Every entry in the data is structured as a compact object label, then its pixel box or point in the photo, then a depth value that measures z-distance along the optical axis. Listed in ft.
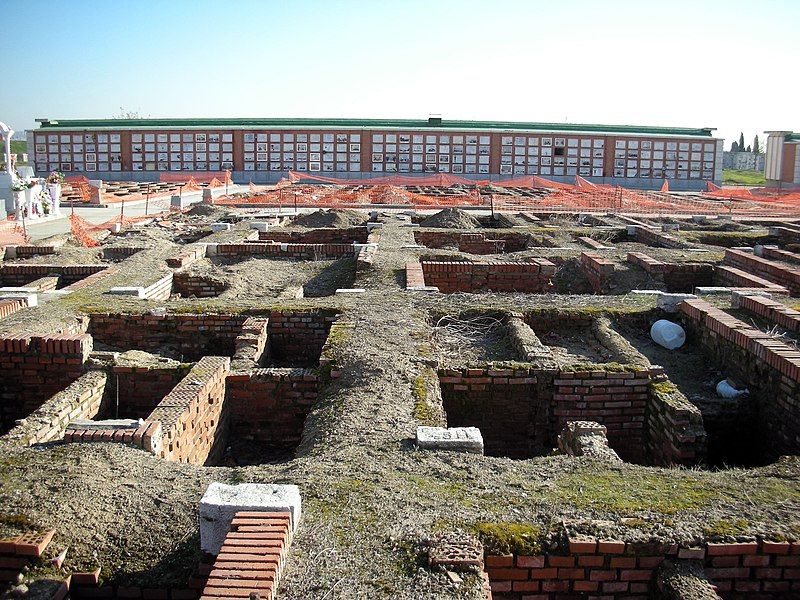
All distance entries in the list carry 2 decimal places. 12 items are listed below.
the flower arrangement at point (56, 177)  76.74
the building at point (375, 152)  129.49
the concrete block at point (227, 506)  10.44
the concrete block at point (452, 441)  13.79
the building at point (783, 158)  130.41
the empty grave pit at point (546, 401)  18.94
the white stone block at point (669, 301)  25.49
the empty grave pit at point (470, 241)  46.68
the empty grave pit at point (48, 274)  33.07
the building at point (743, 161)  242.84
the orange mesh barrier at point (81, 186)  87.15
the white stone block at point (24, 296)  24.98
